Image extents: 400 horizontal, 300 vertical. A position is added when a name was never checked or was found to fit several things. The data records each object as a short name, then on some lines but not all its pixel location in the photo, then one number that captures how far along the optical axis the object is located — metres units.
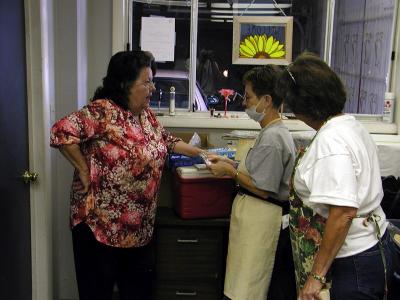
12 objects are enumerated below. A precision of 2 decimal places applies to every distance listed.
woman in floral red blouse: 1.91
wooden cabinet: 2.24
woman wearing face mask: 1.90
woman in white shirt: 1.32
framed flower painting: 3.03
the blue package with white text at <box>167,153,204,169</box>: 2.29
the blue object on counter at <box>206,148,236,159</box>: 2.36
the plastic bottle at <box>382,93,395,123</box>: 3.02
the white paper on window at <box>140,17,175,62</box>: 2.96
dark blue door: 1.74
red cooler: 2.17
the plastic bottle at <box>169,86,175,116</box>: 2.98
